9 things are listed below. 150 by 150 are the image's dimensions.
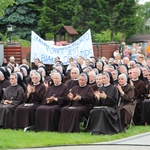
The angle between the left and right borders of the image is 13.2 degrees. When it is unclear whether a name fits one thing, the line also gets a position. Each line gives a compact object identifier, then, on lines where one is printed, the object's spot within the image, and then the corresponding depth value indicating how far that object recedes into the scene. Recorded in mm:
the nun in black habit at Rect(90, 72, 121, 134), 15477
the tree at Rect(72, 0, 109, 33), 51850
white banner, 26812
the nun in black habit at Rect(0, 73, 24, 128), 16719
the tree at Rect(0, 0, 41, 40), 52134
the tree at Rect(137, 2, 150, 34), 95906
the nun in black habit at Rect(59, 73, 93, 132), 15750
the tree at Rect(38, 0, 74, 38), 53603
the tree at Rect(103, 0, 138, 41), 52612
